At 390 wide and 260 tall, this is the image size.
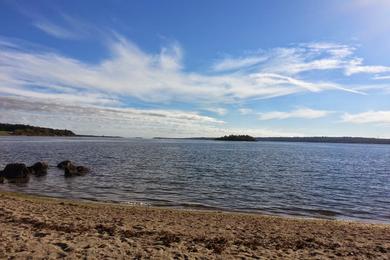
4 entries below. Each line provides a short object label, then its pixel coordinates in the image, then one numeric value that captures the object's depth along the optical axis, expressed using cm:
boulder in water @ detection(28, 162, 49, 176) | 3619
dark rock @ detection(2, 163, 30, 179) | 3281
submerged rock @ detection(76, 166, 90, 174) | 3712
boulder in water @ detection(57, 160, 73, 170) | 3866
